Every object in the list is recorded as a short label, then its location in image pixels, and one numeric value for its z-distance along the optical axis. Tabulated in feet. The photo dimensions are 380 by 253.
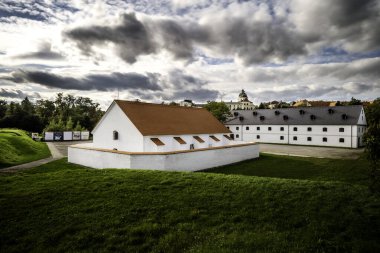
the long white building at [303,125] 140.77
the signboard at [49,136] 178.48
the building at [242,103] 550.81
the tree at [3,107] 265.95
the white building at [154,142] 61.36
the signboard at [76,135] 190.70
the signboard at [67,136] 185.11
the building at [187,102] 598.84
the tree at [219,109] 198.03
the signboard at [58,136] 181.68
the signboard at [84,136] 193.34
